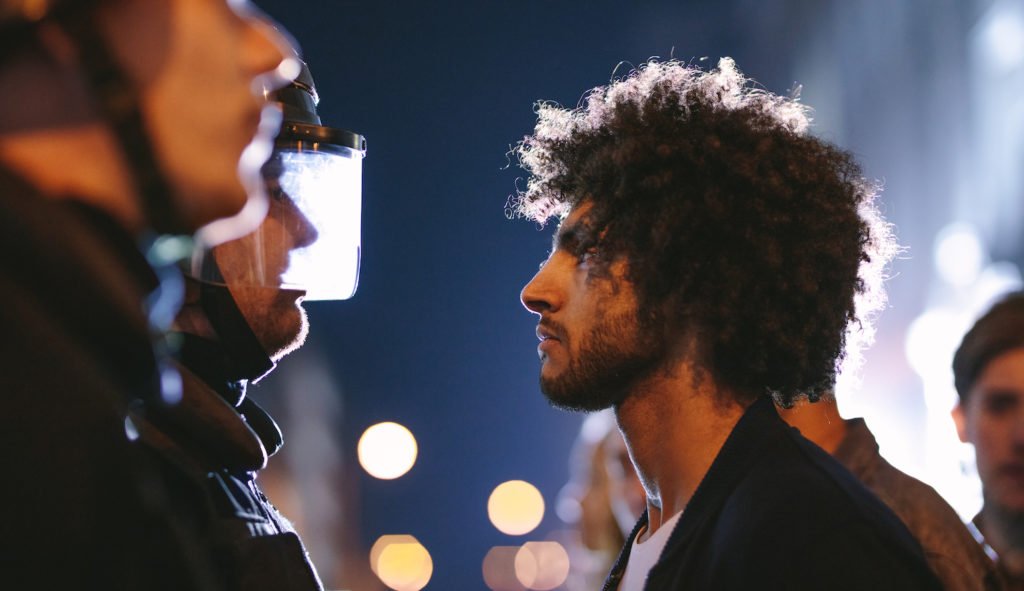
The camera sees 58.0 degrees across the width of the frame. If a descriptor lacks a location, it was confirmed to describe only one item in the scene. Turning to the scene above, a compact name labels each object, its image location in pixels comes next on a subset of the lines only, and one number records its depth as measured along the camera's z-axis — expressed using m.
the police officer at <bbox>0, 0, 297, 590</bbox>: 0.55
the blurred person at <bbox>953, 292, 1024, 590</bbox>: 2.61
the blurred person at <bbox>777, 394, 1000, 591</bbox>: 2.15
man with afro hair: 2.06
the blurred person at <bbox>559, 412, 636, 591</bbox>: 4.40
